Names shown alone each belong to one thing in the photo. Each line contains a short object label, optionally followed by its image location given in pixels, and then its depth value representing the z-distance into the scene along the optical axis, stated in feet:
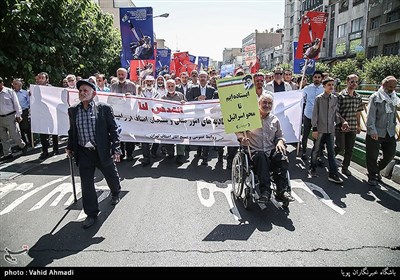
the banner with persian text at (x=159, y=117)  22.39
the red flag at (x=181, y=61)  61.93
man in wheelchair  13.92
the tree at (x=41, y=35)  24.34
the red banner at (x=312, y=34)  27.12
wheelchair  13.78
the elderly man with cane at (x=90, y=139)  13.02
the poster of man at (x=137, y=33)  28.12
